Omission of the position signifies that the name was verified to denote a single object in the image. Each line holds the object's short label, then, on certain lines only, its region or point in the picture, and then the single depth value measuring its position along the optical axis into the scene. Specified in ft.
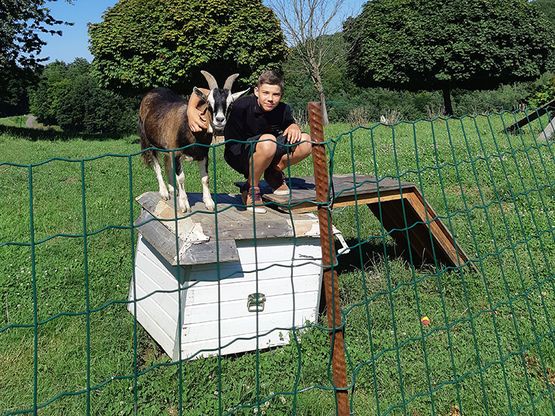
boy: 12.19
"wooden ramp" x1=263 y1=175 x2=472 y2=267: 12.65
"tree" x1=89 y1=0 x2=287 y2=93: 51.78
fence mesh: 9.16
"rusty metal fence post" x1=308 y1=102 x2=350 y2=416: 6.85
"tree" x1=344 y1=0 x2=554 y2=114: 75.82
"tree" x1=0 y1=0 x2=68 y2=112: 59.11
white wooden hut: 10.15
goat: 11.05
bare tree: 81.61
